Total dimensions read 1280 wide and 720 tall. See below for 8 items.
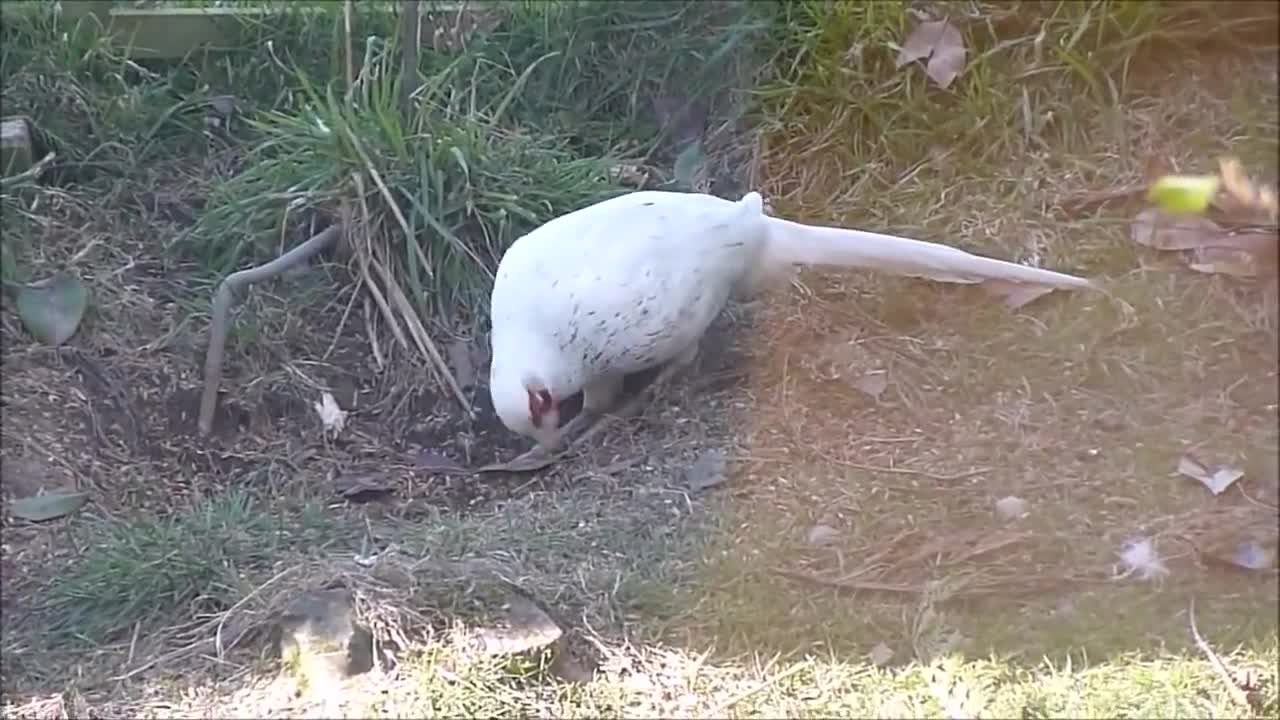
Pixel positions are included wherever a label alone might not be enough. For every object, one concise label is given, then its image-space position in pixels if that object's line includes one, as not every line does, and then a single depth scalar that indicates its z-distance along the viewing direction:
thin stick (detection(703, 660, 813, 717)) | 8.96
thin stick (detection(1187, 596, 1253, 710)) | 8.90
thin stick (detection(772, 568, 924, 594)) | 9.08
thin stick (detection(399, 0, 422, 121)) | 9.76
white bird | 9.46
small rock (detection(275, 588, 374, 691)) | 8.97
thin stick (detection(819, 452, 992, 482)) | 9.22
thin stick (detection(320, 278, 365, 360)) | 9.60
